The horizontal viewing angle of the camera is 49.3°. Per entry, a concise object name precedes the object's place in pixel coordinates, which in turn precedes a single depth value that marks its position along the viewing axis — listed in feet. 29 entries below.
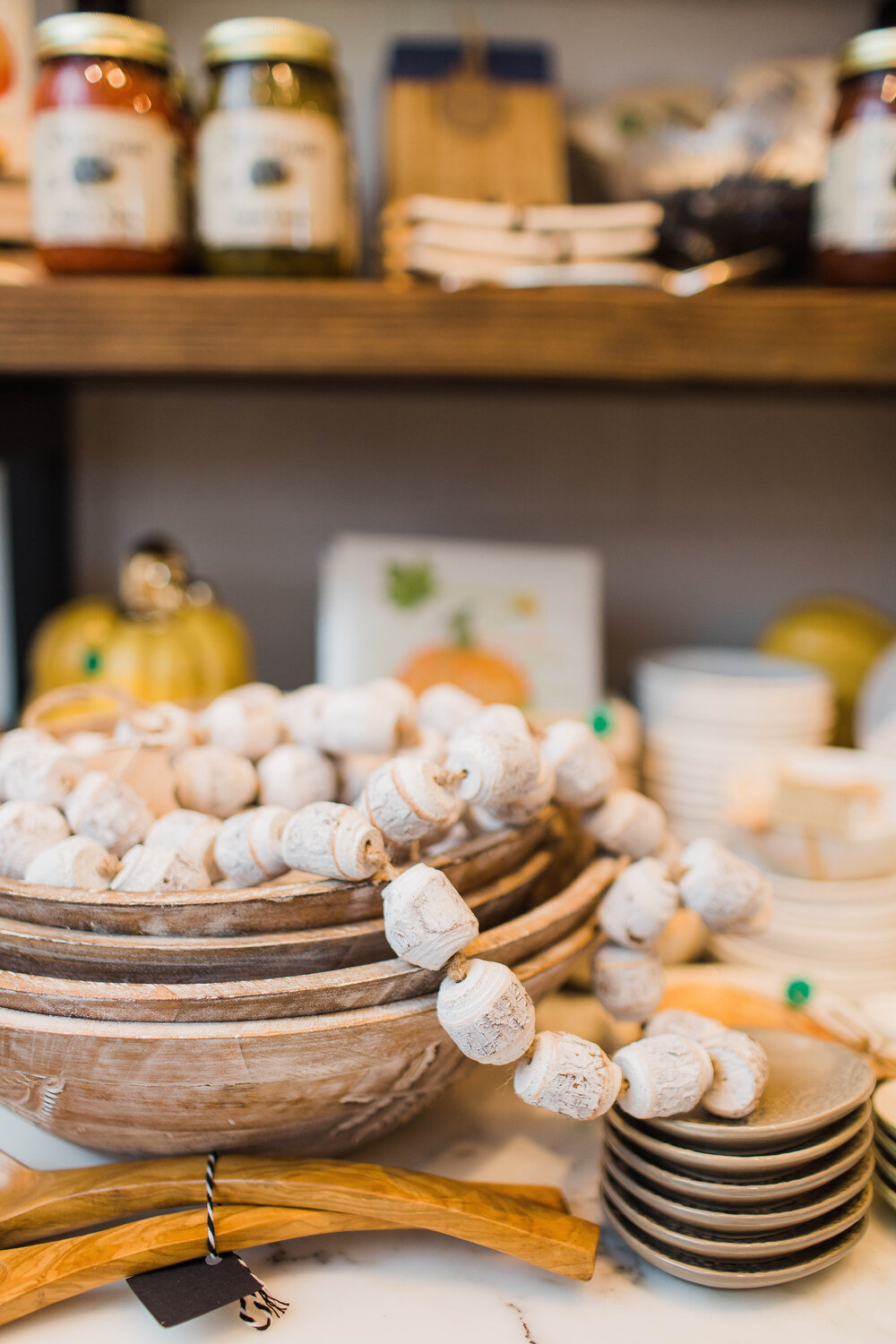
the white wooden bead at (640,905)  1.58
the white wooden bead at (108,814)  1.56
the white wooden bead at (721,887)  1.55
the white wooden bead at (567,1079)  1.30
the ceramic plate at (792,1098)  1.38
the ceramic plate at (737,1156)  1.36
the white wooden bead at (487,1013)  1.23
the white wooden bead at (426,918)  1.23
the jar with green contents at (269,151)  2.29
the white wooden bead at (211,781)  1.77
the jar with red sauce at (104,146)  2.27
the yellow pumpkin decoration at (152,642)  2.81
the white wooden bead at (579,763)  1.64
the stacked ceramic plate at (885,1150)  1.54
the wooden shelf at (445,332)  2.28
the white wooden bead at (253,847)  1.44
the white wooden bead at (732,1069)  1.42
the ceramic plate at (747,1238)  1.34
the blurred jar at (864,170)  2.26
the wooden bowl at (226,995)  1.22
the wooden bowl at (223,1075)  1.23
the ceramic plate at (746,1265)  1.33
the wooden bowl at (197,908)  1.30
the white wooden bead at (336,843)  1.30
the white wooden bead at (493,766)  1.42
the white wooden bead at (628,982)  1.63
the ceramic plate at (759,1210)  1.34
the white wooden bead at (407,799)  1.35
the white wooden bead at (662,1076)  1.36
